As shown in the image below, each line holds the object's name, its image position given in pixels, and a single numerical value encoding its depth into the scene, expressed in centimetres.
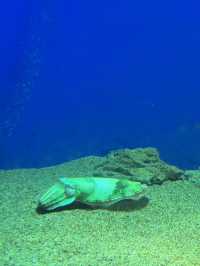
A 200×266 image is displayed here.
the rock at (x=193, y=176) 367
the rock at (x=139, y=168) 350
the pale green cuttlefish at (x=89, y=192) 278
